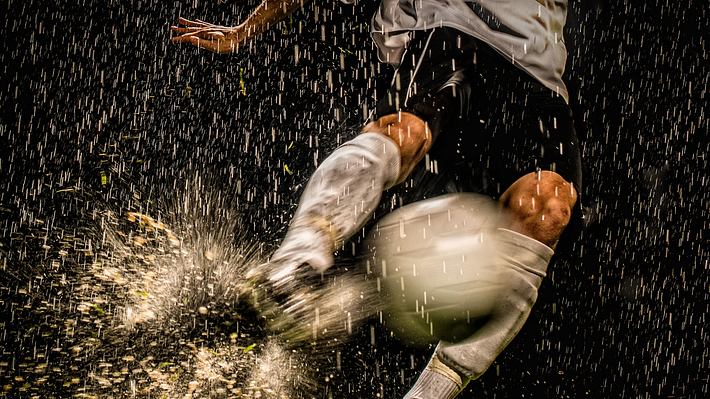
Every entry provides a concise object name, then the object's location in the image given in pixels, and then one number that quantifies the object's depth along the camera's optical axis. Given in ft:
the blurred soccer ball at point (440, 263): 12.96
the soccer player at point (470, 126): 12.51
